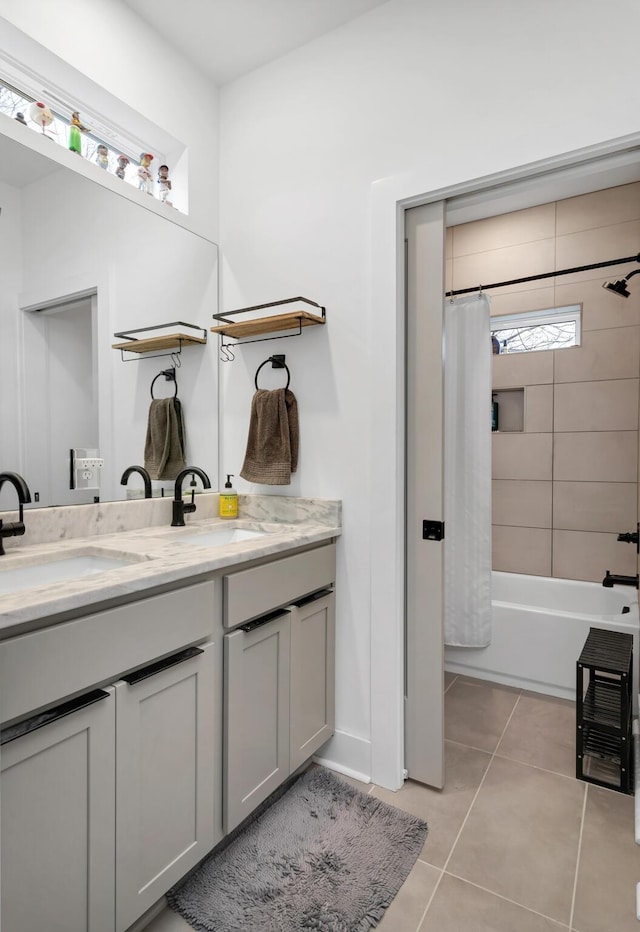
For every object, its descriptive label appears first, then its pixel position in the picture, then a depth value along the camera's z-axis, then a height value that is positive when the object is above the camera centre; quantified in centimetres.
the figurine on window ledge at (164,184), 204 +112
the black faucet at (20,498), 141 -11
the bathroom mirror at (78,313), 156 +51
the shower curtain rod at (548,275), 259 +100
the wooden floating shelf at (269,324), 186 +52
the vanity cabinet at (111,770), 94 -66
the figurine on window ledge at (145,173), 197 +112
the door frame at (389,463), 175 -1
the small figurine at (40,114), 161 +110
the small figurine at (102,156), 183 +109
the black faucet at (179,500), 192 -15
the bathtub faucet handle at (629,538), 253 -38
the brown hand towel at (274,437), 197 +9
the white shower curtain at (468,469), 259 -5
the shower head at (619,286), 244 +85
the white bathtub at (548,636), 243 -87
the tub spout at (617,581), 243 -58
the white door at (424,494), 175 -12
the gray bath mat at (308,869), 128 -115
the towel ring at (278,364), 203 +38
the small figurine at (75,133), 171 +110
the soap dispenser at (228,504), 212 -19
